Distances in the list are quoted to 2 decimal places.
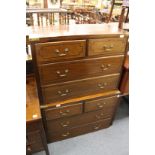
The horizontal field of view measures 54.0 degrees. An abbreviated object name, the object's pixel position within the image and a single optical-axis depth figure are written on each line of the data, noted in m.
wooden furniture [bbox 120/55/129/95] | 1.65
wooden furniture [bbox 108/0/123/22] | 1.92
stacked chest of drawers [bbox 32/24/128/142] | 1.20
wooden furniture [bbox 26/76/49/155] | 1.17
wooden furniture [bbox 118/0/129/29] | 1.37
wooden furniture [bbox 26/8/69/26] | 1.41
